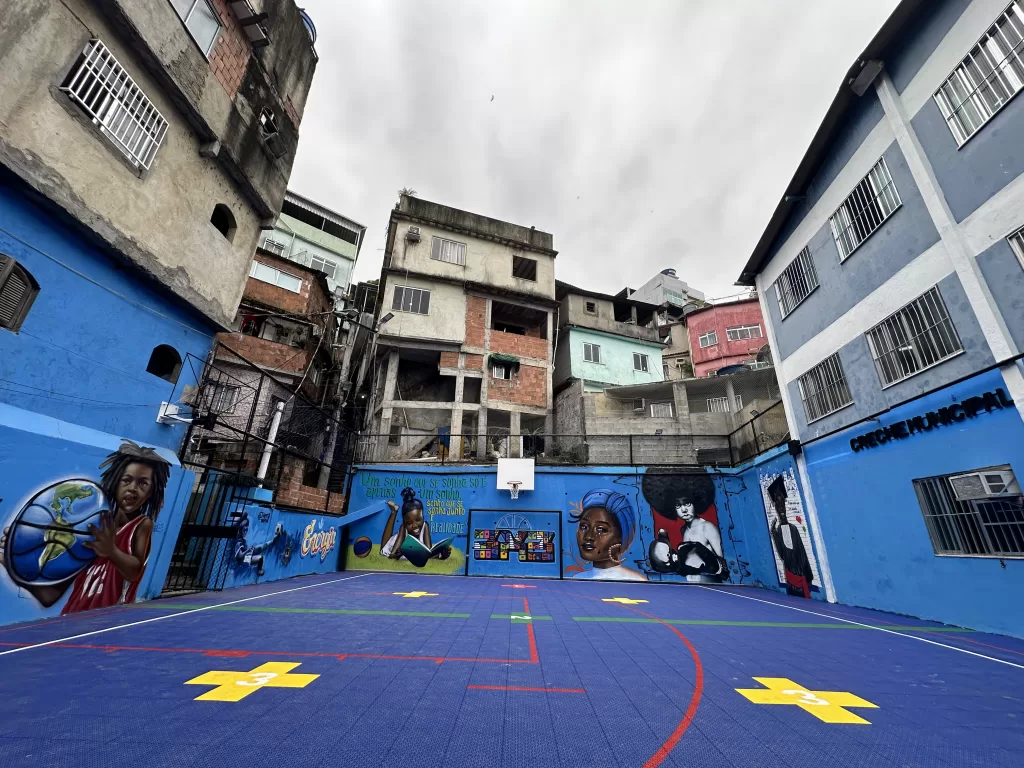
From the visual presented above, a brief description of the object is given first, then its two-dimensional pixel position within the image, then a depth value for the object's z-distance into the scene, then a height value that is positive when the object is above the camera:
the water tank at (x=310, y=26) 12.27 +14.34
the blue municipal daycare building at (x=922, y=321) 6.53 +4.18
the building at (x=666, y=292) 43.62 +25.70
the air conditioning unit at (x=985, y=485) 6.48 +1.06
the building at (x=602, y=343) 23.77 +11.31
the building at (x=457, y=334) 20.06 +9.67
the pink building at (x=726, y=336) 29.61 +14.45
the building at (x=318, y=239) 27.50 +19.09
